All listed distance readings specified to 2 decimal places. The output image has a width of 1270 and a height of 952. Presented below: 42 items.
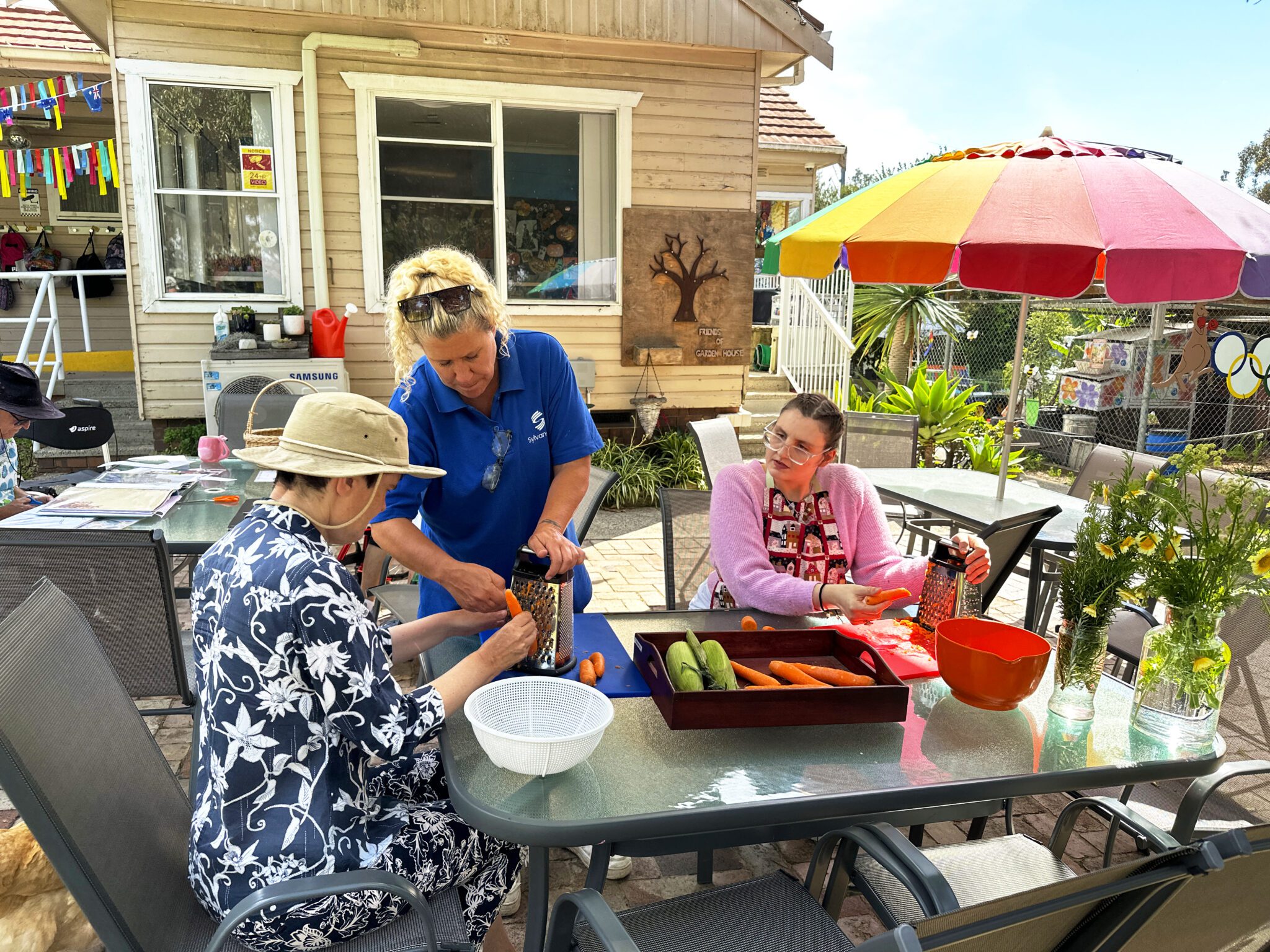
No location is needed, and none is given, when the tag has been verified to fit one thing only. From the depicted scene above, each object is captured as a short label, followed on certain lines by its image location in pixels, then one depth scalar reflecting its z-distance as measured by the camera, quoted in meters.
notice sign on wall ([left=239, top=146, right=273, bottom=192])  7.05
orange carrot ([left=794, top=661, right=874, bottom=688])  1.86
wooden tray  1.74
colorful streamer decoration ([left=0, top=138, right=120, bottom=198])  7.90
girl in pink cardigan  2.68
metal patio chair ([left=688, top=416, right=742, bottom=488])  4.71
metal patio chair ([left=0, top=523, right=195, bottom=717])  2.43
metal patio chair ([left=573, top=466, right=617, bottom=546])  3.53
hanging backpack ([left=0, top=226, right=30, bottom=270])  9.34
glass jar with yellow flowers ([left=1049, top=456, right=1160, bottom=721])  1.81
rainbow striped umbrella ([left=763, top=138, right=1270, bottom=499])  2.86
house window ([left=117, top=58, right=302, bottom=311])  6.82
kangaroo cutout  9.57
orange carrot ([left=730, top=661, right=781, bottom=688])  1.88
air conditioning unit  6.61
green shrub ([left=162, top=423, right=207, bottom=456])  7.15
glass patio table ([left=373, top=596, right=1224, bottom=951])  1.47
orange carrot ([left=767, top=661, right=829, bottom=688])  1.87
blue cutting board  1.96
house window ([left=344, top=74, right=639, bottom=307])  7.36
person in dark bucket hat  3.84
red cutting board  2.11
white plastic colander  1.50
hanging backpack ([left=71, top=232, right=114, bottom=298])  9.59
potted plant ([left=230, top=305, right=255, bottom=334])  6.93
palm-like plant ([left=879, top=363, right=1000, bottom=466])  8.25
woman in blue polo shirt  2.18
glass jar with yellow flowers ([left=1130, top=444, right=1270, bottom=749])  1.71
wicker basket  3.21
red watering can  7.09
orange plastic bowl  1.86
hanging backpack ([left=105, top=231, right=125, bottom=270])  9.61
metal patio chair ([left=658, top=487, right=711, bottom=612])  3.51
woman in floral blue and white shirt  1.54
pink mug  4.24
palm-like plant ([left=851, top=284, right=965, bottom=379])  11.51
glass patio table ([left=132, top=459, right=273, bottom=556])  3.09
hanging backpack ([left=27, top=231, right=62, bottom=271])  9.40
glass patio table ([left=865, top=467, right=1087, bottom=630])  3.66
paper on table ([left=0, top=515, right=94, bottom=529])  3.07
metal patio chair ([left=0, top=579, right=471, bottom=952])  1.43
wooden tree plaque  7.96
